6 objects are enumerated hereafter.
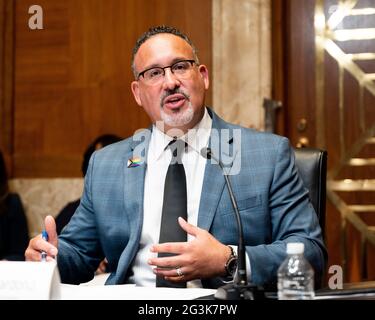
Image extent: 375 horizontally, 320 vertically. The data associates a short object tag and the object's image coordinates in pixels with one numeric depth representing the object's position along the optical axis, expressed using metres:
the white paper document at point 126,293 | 2.91
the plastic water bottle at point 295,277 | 2.84
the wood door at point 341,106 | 4.46
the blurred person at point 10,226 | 4.52
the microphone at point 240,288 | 2.83
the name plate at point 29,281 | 2.83
